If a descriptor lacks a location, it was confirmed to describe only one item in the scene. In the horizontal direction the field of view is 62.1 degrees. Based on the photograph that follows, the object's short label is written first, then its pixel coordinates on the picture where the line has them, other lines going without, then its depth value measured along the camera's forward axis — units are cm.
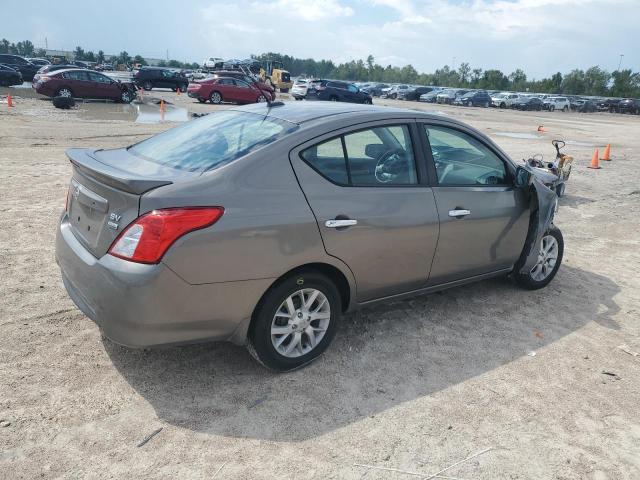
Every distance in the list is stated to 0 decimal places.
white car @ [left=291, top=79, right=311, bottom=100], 3656
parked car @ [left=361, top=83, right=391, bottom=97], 6122
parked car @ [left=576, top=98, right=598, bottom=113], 5734
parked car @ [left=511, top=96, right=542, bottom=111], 5316
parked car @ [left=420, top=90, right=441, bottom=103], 5552
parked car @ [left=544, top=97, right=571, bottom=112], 5556
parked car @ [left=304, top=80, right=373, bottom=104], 3447
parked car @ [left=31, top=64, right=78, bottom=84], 2644
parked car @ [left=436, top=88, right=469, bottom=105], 5338
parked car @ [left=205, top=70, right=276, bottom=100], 3039
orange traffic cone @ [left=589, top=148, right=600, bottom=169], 1406
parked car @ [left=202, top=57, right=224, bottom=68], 6500
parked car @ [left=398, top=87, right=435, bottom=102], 5681
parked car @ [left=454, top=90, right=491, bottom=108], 5231
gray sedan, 295
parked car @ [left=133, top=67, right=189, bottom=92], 3684
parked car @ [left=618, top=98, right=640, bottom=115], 5806
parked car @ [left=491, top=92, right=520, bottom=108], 5388
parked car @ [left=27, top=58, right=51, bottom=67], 4500
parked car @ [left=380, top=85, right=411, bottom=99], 5769
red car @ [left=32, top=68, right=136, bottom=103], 2484
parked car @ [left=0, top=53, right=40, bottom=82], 3634
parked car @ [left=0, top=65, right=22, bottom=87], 3150
